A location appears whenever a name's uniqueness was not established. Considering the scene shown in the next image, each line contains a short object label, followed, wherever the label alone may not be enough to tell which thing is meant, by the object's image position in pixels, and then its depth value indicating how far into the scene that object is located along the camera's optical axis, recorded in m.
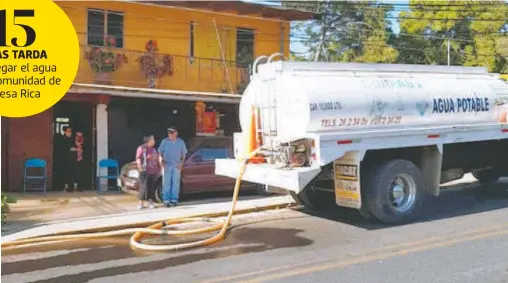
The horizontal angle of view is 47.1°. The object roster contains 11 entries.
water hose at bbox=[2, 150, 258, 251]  8.07
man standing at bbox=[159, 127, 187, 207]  11.55
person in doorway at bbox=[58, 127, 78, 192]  15.23
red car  12.91
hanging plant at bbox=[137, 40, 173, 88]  17.28
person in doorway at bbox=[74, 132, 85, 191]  15.31
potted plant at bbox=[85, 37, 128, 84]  16.48
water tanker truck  9.02
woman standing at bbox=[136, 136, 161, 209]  11.48
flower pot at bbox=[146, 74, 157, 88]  17.28
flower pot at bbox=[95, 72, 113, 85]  16.50
